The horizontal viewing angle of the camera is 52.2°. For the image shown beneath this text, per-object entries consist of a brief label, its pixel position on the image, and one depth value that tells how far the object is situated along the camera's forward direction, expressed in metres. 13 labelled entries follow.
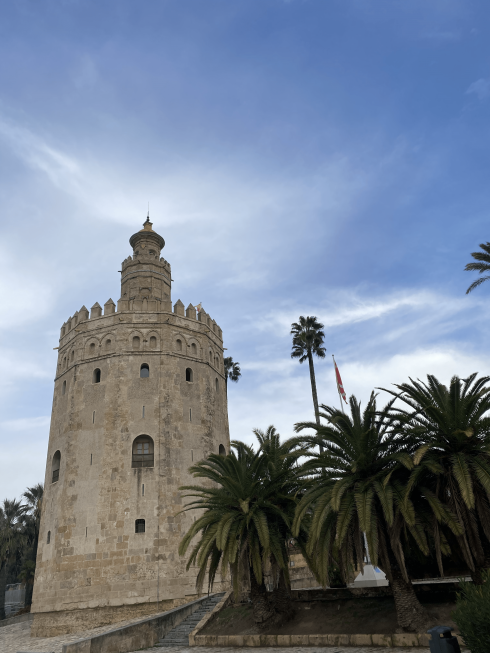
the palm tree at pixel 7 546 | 36.23
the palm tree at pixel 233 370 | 41.81
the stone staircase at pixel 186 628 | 16.66
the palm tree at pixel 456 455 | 12.04
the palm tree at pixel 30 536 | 37.53
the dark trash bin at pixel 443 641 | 7.95
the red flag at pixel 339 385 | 29.70
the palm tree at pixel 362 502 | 12.43
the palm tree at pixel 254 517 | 15.12
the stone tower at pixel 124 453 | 21.97
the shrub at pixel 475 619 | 8.05
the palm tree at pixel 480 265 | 23.17
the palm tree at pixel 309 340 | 36.84
